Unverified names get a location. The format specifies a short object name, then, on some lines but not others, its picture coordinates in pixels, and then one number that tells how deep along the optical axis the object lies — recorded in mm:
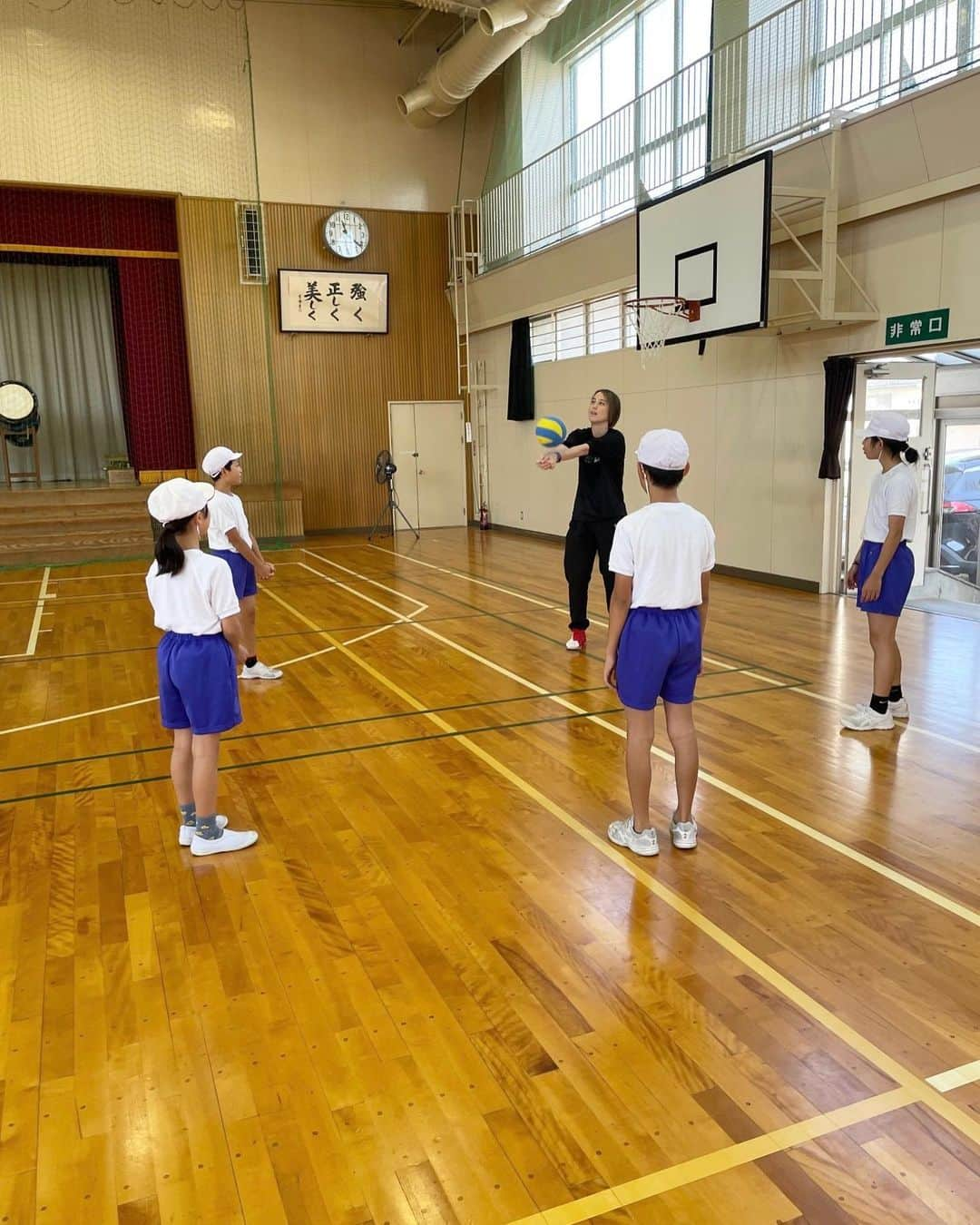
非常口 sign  7258
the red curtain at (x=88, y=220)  13727
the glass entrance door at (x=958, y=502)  9562
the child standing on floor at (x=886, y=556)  4469
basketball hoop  8883
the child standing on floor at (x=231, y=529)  5164
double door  15789
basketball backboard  7867
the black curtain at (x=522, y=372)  13719
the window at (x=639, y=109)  10305
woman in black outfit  5879
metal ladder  15211
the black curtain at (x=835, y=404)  8203
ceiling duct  10676
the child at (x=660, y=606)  3160
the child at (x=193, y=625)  3209
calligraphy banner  14836
